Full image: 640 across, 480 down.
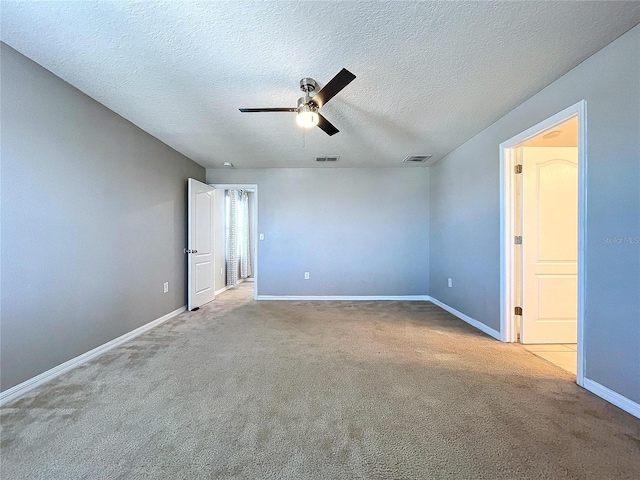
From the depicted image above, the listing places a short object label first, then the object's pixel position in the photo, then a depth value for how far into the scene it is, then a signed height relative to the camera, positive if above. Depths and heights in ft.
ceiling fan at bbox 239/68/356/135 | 6.14 +3.32
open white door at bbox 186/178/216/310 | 13.05 -0.28
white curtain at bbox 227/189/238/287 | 19.98 +0.26
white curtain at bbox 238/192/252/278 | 22.47 +0.20
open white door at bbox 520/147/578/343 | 8.80 -0.40
